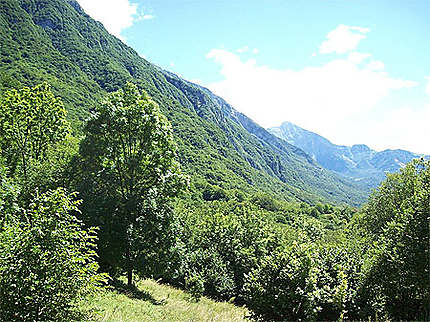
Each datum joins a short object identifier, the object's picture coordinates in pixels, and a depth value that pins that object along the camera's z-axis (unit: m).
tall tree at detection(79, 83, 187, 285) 18.73
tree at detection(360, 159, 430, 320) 11.74
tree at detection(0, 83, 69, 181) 25.28
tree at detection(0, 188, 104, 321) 7.16
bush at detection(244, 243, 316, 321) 11.30
